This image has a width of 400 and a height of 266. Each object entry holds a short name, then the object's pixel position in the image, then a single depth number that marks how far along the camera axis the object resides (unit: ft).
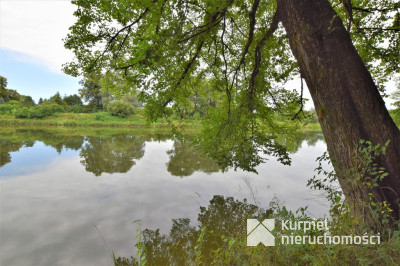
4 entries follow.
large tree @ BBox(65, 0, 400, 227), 8.46
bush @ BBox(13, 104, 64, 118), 109.29
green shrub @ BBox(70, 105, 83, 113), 133.08
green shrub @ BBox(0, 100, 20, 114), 110.75
